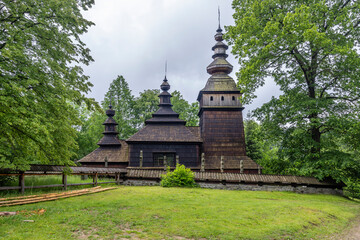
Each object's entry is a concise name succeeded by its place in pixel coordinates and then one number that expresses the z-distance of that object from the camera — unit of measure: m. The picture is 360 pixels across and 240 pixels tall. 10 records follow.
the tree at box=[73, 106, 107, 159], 36.72
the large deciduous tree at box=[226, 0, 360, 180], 15.63
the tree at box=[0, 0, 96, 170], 6.88
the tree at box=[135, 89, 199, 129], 39.94
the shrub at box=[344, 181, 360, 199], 17.33
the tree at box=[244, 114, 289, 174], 19.61
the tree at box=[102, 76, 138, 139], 37.92
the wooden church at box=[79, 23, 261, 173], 23.73
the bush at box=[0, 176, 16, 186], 12.41
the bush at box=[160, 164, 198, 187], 16.11
